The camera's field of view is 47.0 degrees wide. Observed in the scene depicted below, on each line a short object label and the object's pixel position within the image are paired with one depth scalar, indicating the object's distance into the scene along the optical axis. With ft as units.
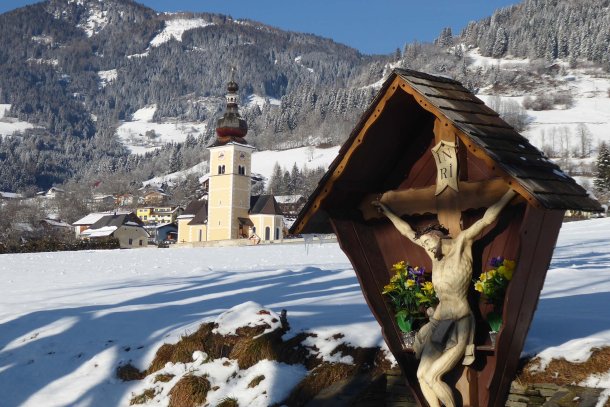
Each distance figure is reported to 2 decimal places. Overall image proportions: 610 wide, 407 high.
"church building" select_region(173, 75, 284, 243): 307.99
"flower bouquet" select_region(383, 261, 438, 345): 23.50
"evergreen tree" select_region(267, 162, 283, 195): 552.82
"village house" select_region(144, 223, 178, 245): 420.36
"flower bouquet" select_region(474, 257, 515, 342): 21.11
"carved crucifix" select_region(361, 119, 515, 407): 21.38
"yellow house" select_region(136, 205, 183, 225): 595.72
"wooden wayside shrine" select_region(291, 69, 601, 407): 20.79
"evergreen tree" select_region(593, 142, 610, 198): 256.32
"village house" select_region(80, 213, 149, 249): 374.22
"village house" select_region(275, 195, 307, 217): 439.63
